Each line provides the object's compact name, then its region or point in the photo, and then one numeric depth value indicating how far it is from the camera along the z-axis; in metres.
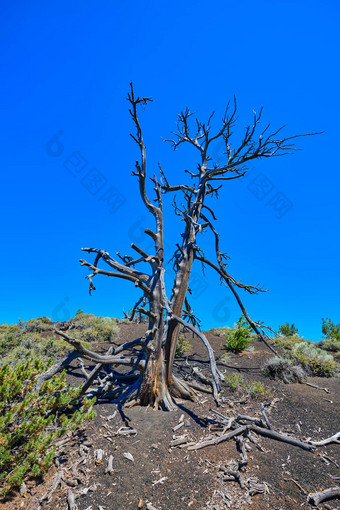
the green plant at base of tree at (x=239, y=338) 11.81
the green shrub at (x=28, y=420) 4.00
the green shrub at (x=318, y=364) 10.44
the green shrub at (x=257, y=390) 7.62
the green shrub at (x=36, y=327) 14.91
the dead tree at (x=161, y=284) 6.65
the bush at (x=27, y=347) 9.86
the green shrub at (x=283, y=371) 8.98
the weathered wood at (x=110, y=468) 4.49
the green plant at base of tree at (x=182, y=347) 10.98
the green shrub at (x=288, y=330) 19.86
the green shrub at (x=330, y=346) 15.32
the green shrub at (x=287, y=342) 13.84
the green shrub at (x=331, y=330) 20.11
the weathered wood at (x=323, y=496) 4.13
